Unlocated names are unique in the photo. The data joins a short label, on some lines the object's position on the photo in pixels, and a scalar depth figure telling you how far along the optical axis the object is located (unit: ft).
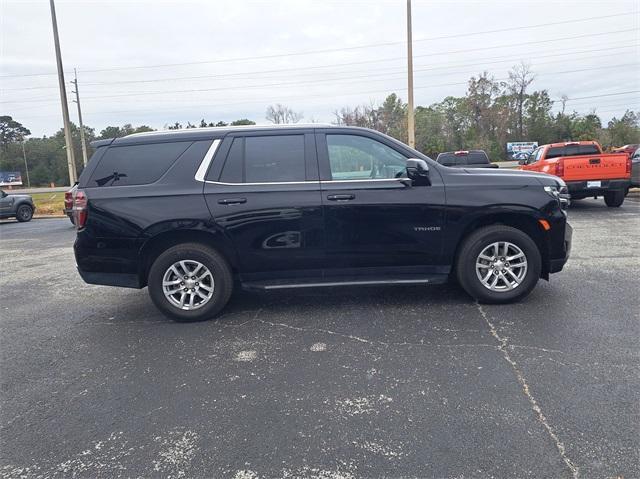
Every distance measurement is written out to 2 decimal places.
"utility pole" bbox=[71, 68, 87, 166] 130.74
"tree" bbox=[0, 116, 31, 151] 279.49
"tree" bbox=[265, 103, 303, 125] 178.81
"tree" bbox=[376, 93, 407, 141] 173.37
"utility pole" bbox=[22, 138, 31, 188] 245.04
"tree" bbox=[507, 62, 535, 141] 216.54
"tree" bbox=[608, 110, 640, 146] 173.78
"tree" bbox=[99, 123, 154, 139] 203.25
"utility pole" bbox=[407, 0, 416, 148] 62.80
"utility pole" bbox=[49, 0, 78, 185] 64.49
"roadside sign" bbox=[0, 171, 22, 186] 208.13
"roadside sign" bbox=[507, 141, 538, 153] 197.36
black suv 15.02
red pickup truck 36.42
